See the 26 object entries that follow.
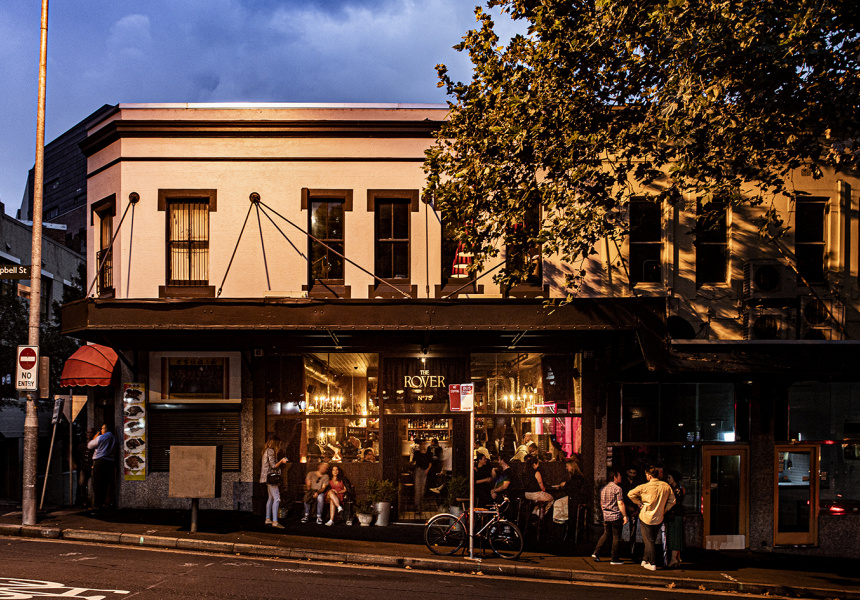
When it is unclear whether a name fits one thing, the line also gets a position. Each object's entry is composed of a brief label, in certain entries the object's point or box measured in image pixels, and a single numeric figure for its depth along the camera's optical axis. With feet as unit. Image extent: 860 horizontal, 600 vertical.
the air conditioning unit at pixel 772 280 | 47.52
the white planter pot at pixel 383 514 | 46.62
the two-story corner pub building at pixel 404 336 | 46.57
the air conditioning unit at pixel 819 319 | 47.16
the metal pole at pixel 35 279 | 42.52
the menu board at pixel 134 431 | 49.29
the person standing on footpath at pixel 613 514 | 38.96
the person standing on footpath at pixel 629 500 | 40.32
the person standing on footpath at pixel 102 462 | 46.96
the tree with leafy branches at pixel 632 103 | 30.22
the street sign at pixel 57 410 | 47.57
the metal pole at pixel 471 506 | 38.06
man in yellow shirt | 38.04
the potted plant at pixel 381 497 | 46.62
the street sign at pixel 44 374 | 44.04
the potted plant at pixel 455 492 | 45.98
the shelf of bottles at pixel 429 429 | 49.06
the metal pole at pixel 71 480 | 49.98
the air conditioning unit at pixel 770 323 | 46.47
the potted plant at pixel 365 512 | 46.70
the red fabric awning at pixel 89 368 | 48.08
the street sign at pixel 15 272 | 44.04
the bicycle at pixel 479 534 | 38.70
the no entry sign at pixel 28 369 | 43.06
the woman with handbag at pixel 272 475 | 45.03
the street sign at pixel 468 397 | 38.70
